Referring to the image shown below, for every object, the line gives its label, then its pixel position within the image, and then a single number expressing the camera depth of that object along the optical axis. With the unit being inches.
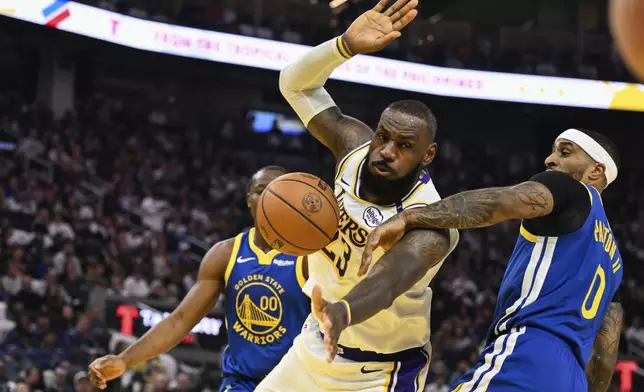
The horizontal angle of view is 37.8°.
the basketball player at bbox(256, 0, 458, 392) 159.0
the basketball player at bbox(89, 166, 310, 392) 210.8
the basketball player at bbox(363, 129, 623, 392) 143.1
